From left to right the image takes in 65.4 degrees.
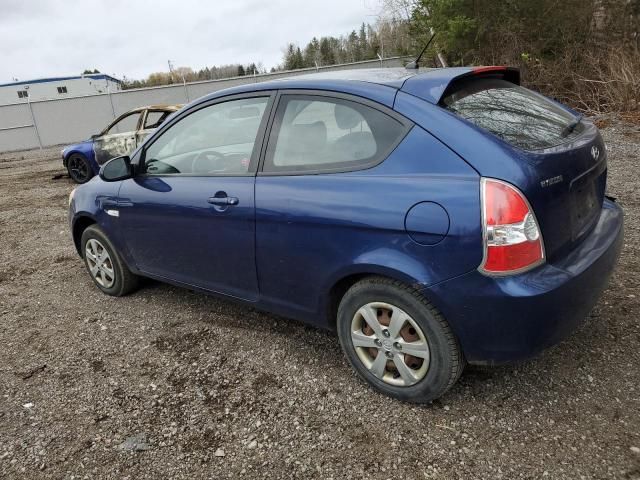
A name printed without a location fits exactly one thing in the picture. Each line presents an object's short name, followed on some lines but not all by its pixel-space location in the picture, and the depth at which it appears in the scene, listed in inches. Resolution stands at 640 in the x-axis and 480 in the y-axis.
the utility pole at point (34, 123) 821.2
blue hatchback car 84.7
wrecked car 388.8
